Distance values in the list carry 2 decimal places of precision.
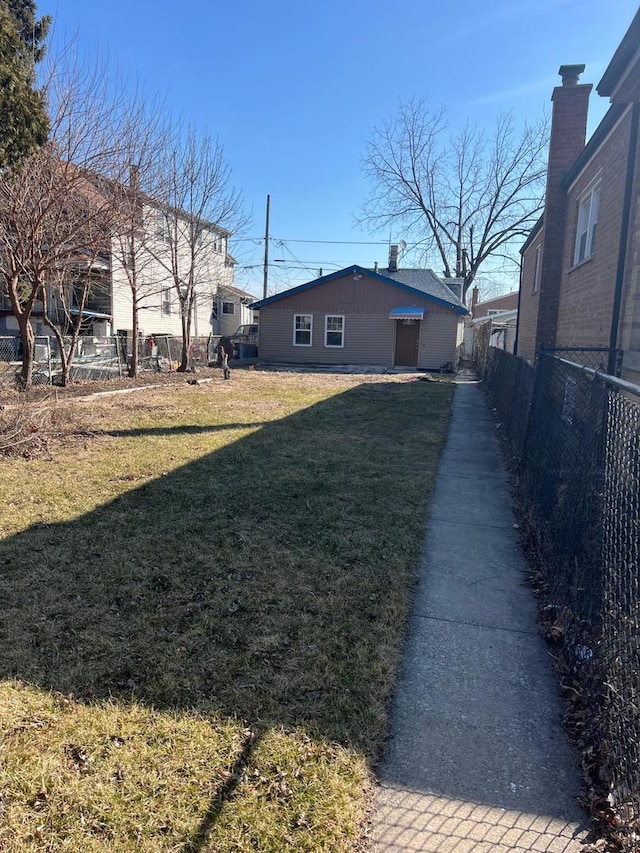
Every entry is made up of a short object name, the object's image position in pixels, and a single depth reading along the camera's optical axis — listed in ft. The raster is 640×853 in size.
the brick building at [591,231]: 20.16
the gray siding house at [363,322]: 79.61
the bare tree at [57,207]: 31.76
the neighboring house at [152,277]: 48.34
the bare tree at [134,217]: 38.93
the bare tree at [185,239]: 54.47
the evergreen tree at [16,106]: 21.12
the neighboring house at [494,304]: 175.42
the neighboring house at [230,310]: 109.50
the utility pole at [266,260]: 111.57
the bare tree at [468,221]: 121.90
